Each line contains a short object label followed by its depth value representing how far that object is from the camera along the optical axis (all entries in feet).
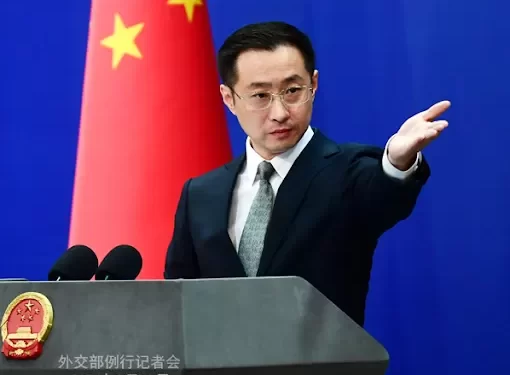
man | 23.49
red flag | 25.82
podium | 22.01
